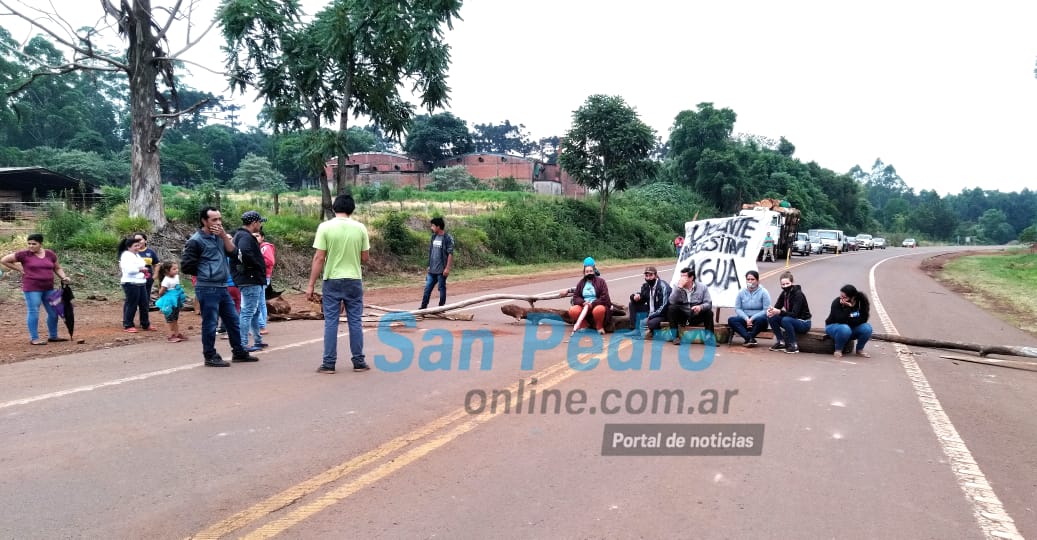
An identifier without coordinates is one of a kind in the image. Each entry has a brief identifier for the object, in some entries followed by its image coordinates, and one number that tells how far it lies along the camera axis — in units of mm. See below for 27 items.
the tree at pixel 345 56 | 21250
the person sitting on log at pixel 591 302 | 10445
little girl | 9203
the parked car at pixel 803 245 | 42062
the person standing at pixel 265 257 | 8875
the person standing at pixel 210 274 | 7371
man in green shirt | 7238
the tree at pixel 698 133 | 55406
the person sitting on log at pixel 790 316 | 9251
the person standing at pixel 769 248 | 32503
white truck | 31445
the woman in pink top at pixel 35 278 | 8984
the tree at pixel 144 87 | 17000
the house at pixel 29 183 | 28750
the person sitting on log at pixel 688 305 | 9844
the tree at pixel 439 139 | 75000
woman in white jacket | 10055
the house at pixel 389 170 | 69250
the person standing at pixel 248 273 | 8320
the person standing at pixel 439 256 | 12055
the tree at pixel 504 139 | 109125
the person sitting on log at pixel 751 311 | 9602
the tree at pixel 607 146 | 36812
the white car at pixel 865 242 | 62175
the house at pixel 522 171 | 68312
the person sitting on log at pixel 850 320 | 8961
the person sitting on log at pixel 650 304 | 10016
